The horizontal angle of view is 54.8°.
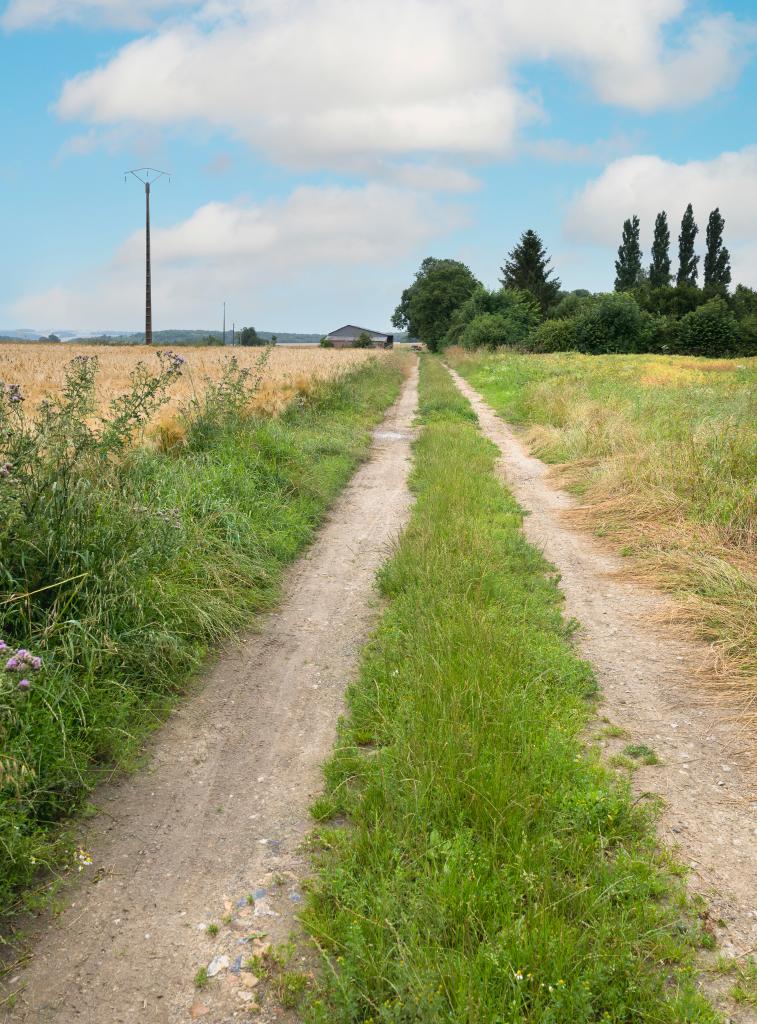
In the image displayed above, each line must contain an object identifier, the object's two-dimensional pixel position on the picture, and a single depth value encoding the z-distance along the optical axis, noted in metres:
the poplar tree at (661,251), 81.69
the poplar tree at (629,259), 84.75
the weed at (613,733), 4.04
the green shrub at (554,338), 48.19
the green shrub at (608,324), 49.00
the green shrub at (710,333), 55.12
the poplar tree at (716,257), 77.62
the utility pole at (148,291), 43.34
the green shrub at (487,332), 48.59
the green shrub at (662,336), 52.44
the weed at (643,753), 3.78
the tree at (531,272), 68.19
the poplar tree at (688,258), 79.62
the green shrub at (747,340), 55.91
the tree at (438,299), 73.38
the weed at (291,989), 2.46
